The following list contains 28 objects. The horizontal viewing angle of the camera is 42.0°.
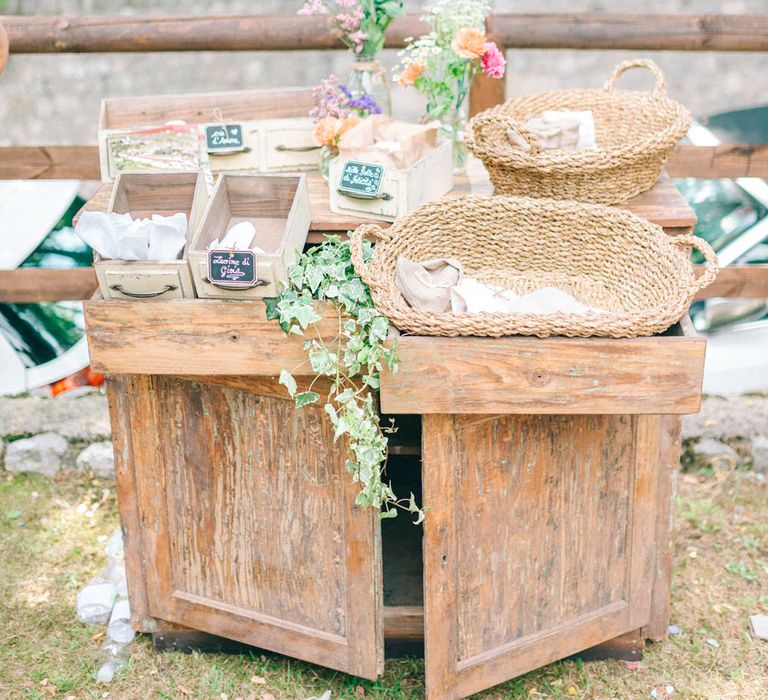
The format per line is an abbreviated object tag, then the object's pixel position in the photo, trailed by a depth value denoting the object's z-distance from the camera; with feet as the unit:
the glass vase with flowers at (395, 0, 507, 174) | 9.11
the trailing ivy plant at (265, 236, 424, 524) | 7.14
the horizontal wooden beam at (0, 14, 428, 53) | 11.94
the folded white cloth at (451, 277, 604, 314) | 7.82
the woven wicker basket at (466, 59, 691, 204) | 8.25
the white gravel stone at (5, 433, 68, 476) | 12.56
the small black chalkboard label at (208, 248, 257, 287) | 7.35
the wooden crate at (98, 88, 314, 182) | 9.91
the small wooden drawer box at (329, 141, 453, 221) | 8.33
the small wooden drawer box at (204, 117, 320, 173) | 9.47
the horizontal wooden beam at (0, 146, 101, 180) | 12.26
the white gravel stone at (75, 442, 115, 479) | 12.50
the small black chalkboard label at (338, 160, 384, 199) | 8.31
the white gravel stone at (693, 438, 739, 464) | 12.39
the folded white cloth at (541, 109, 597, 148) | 9.64
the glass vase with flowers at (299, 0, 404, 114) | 9.15
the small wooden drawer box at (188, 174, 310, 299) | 7.44
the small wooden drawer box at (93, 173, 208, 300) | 7.47
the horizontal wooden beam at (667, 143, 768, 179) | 12.02
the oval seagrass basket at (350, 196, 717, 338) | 7.09
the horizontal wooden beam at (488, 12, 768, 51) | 11.85
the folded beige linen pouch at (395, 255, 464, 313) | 7.71
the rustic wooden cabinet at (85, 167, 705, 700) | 7.60
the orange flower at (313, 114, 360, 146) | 8.90
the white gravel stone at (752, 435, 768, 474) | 12.35
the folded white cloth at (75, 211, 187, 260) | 7.37
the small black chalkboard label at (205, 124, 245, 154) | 9.34
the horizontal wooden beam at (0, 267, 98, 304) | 12.62
